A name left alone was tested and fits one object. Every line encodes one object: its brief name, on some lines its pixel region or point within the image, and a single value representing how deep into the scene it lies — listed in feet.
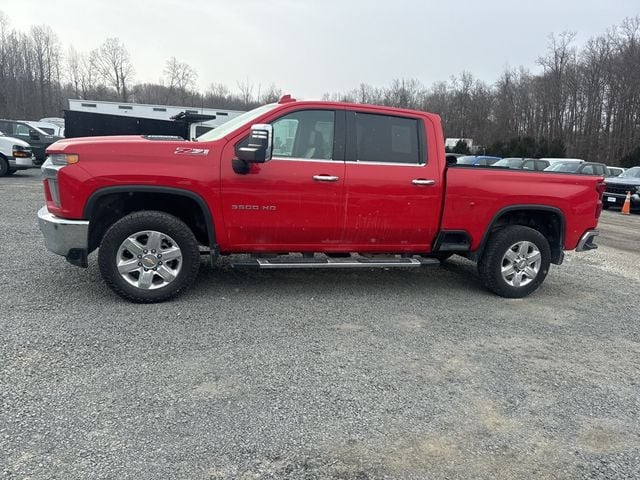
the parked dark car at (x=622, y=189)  56.29
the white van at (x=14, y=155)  48.97
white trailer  112.91
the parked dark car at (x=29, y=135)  58.13
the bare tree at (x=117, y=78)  281.95
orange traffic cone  55.31
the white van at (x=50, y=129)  72.13
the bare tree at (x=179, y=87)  302.68
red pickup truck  14.37
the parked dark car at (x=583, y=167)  64.80
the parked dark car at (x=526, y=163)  71.26
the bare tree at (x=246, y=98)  314.43
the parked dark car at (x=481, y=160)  88.99
